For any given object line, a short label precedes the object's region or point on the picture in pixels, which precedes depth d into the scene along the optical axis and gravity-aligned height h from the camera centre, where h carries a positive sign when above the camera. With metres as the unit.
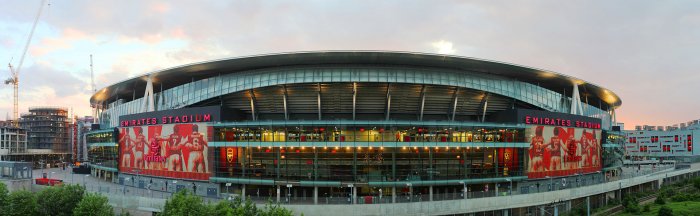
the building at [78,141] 157.88 -6.68
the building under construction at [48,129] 161.25 -2.59
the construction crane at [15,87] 186.26 +14.21
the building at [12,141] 138.10 -5.78
